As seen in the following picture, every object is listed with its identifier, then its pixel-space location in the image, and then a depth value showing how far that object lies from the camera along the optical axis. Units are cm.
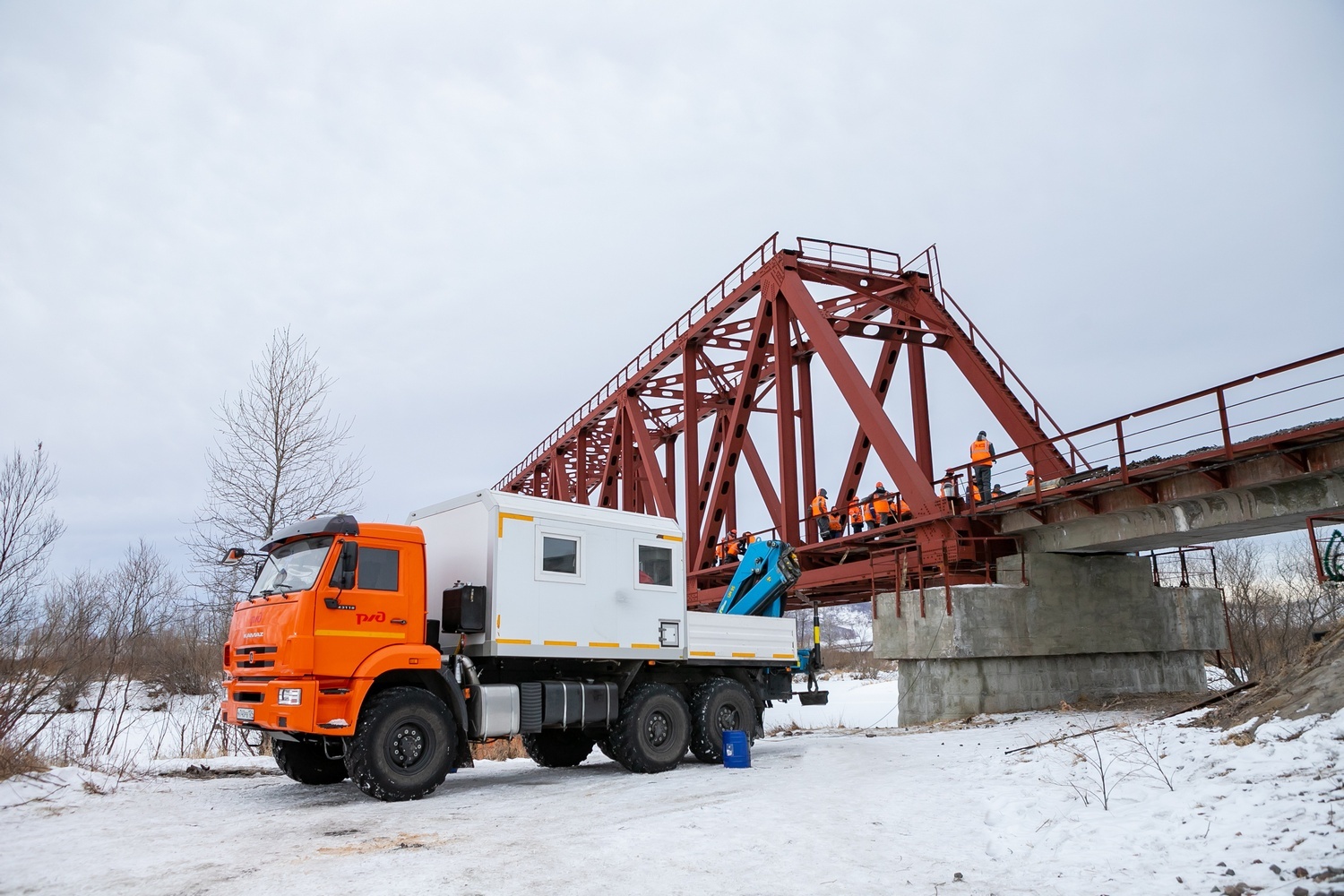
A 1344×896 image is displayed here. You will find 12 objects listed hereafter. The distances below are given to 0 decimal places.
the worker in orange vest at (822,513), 2203
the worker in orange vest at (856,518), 2083
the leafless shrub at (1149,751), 690
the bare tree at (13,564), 1138
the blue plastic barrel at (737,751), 1210
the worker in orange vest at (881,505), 1944
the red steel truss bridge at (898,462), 1338
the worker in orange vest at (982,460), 1730
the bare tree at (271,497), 1888
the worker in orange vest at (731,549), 2361
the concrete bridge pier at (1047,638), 1641
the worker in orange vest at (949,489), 1744
